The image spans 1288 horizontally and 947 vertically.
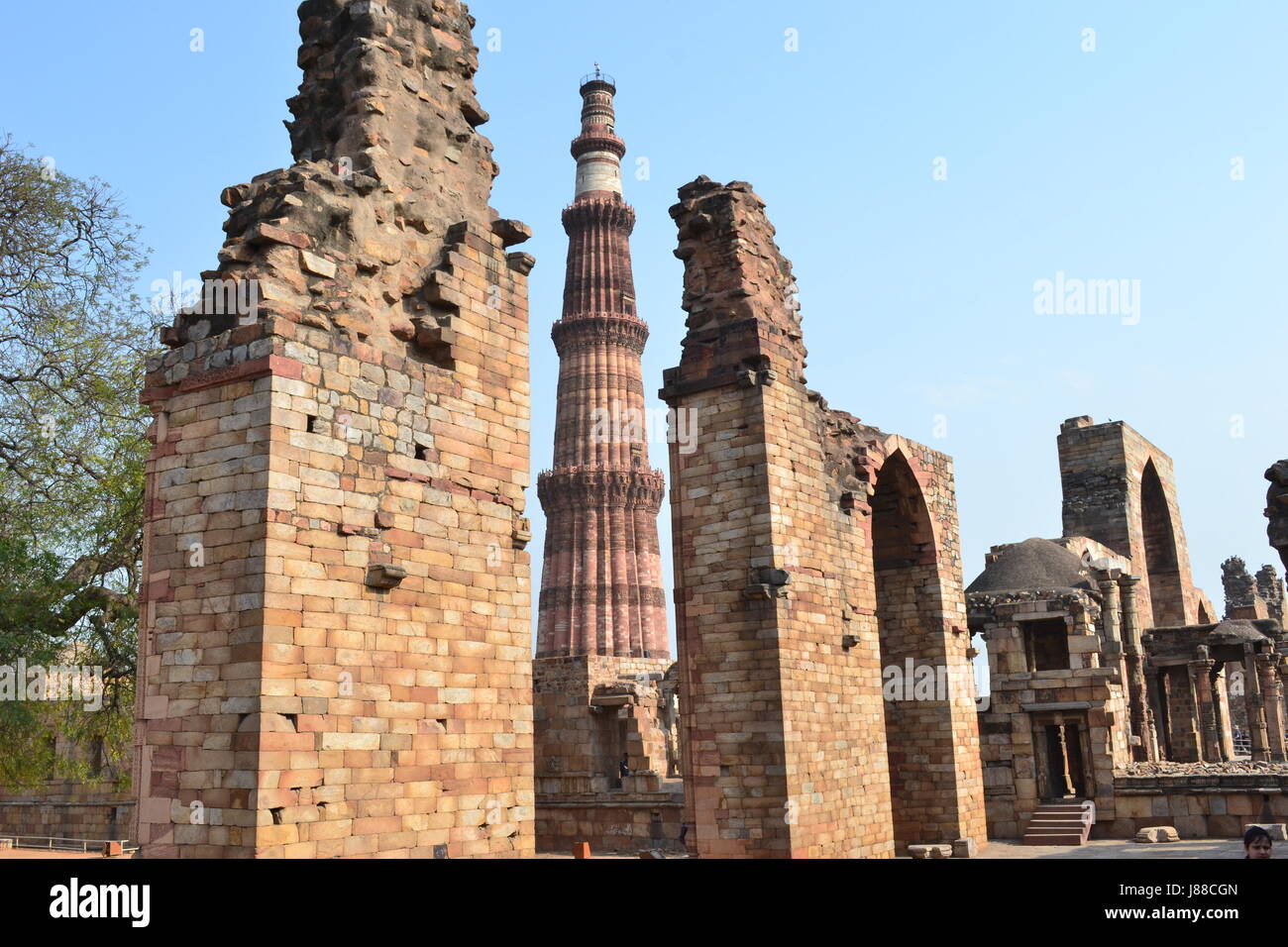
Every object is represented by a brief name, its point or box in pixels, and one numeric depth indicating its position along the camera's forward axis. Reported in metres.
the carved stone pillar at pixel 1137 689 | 22.56
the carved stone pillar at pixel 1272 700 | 24.12
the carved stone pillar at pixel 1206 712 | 24.16
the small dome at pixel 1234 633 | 23.31
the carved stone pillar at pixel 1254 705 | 23.19
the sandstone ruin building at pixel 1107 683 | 17.34
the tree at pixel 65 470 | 13.22
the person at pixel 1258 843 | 5.77
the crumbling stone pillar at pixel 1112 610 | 19.94
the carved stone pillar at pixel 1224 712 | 25.48
